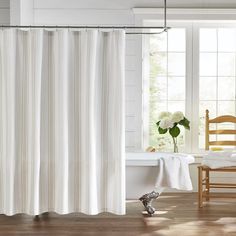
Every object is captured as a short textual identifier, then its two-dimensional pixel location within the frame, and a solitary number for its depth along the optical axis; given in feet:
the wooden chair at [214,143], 20.92
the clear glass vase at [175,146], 23.01
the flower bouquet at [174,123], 22.75
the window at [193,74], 23.79
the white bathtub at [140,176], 18.08
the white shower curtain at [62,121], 16.58
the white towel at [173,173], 17.93
